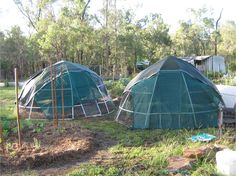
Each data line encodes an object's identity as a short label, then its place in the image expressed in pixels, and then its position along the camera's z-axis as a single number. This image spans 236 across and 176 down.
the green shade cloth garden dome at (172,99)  7.56
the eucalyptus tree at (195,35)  29.43
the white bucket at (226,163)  3.84
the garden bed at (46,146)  4.92
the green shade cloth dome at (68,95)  9.14
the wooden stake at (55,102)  7.39
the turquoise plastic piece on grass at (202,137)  5.89
